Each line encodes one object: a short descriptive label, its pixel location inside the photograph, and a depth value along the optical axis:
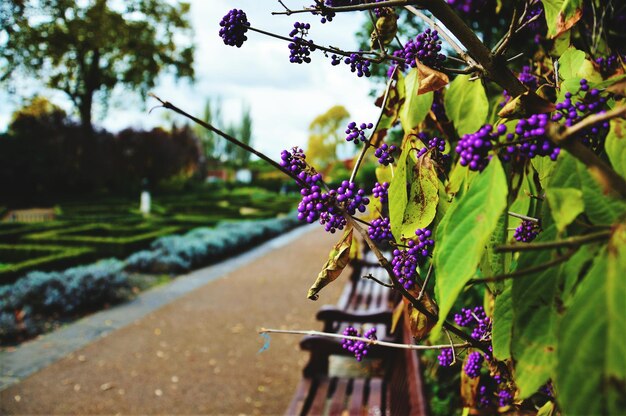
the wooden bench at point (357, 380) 2.24
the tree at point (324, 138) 46.07
